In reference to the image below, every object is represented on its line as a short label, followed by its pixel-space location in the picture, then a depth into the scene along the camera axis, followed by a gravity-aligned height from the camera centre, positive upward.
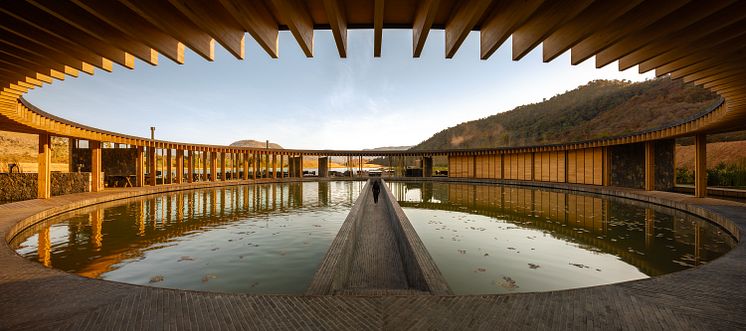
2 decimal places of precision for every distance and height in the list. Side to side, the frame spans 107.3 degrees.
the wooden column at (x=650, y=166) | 16.58 +0.01
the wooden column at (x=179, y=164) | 22.58 +0.05
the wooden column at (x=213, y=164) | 25.23 +0.11
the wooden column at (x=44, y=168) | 12.71 -0.15
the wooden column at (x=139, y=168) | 19.86 -0.21
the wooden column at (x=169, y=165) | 21.97 +0.01
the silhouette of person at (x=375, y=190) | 12.18 -1.14
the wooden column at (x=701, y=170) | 13.17 -0.18
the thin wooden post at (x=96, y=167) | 16.19 -0.12
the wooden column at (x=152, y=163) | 20.31 +0.16
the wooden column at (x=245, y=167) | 27.75 -0.22
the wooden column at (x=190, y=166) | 23.22 -0.07
